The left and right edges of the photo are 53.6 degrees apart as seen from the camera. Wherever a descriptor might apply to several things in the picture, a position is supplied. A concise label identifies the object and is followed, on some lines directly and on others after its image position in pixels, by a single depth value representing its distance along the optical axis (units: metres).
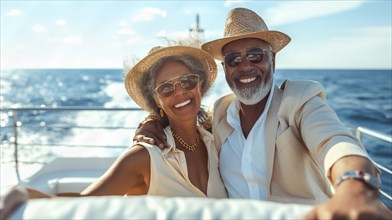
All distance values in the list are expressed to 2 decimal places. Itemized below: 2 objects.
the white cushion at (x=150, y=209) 0.69
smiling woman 1.53
